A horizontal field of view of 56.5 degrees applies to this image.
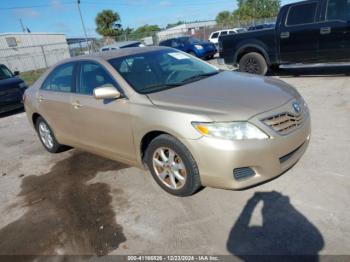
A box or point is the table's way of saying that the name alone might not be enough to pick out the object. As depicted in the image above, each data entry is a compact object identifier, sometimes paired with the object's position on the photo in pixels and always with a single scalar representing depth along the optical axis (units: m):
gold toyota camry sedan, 3.06
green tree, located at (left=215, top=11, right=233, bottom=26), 94.81
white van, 26.12
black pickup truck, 7.68
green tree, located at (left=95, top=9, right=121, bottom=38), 52.41
